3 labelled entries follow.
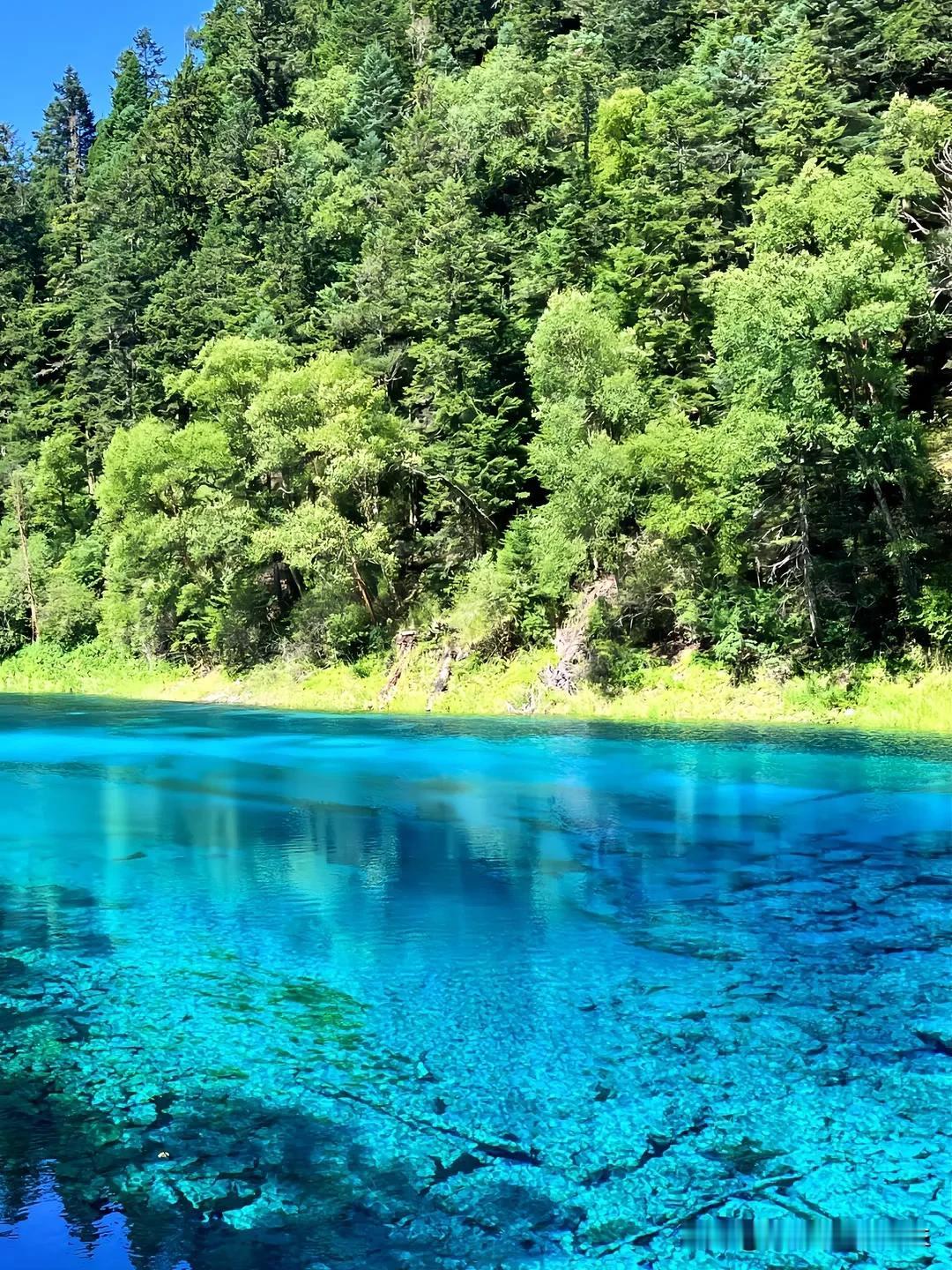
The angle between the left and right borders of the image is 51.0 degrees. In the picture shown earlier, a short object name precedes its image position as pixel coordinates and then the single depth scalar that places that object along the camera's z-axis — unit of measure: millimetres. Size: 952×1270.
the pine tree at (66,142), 83062
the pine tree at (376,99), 58856
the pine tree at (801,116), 31828
